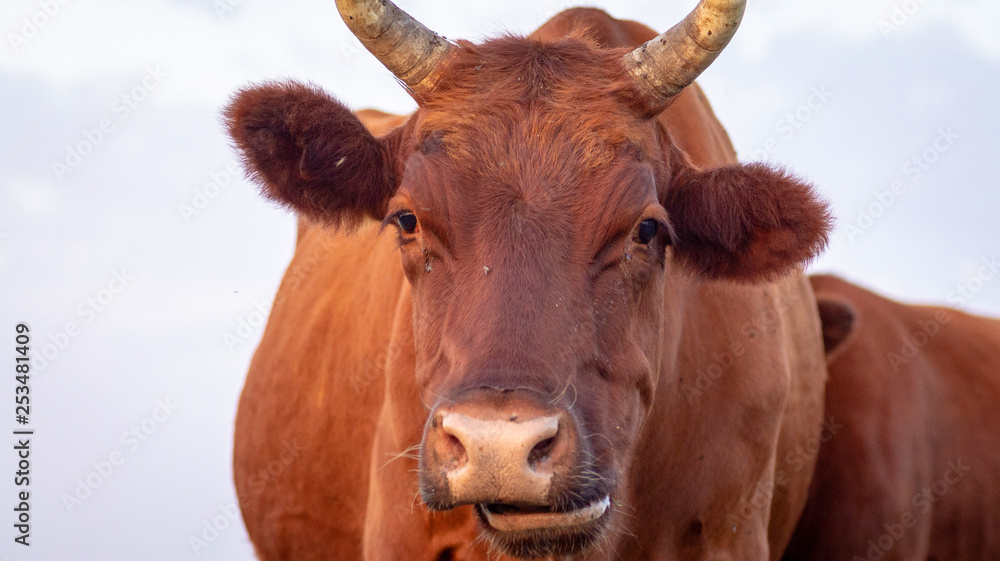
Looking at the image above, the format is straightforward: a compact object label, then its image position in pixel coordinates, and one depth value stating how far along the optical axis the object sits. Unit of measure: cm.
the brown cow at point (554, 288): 645
